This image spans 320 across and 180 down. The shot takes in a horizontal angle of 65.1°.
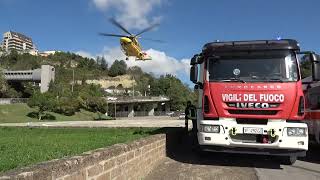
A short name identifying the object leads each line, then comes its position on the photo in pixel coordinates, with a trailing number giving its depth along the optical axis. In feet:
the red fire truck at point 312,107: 25.85
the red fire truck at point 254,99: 20.38
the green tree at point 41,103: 143.57
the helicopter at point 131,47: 123.82
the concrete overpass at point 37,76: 201.26
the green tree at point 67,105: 154.26
